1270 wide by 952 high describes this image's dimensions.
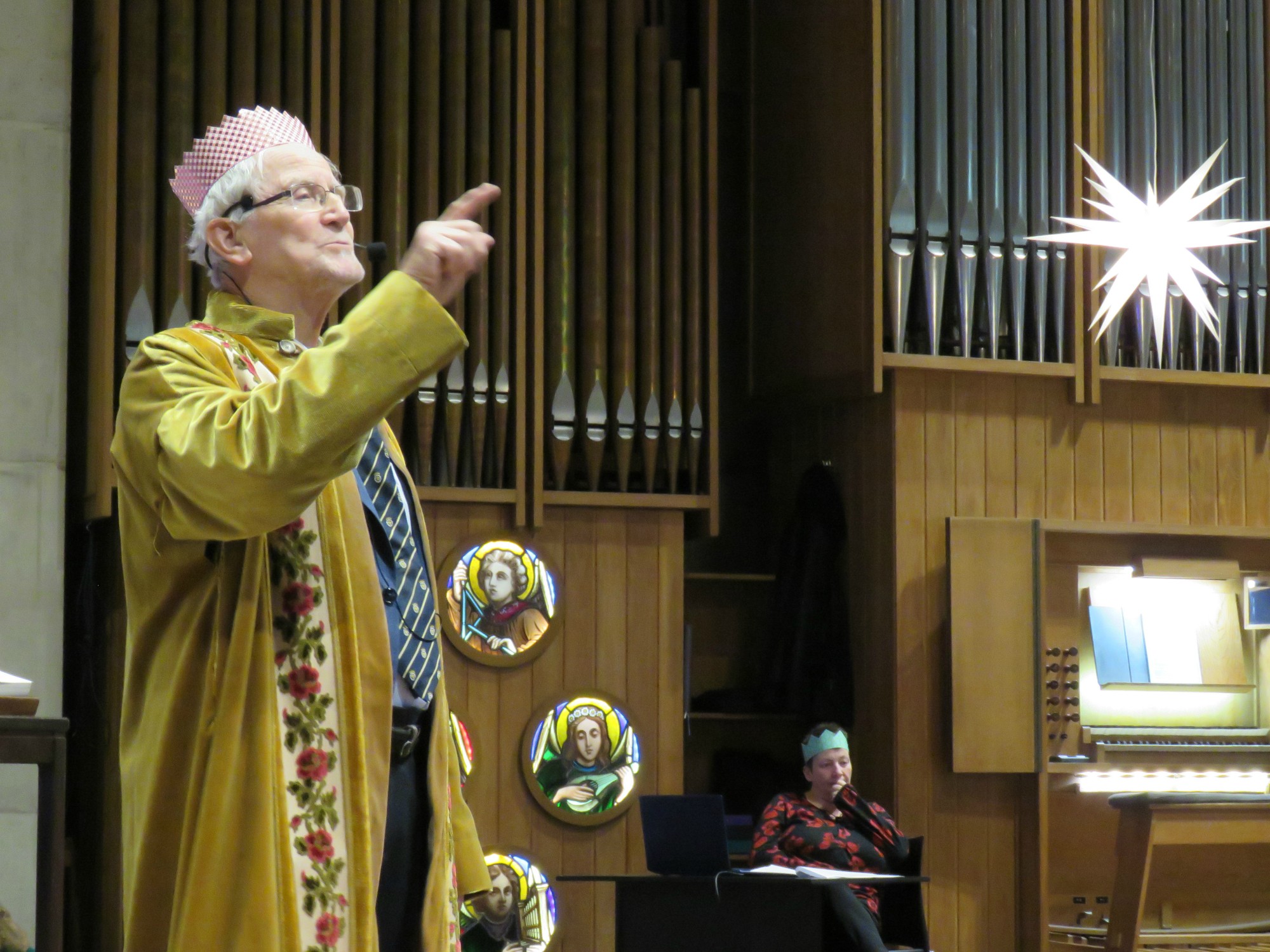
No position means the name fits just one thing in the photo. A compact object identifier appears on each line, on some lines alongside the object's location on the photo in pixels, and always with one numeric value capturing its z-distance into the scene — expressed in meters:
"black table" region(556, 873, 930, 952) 10.61
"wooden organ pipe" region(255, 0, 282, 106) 12.60
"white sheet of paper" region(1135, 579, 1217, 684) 14.59
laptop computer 10.45
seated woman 12.42
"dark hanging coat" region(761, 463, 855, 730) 14.09
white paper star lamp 14.34
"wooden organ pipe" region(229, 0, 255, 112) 12.59
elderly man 3.51
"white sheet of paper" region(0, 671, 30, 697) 4.58
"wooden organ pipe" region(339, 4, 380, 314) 12.81
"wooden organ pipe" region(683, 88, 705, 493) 13.62
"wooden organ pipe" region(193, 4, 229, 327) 12.46
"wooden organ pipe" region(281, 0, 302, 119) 12.72
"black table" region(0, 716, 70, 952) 4.32
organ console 13.75
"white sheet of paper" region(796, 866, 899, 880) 9.98
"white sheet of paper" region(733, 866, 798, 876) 10.36
